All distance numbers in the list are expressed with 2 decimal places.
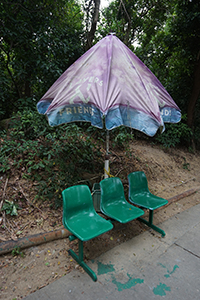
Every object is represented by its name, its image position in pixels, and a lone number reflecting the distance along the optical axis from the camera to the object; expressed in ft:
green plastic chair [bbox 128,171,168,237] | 11.03
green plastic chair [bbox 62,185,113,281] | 8.09
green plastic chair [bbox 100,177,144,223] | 9.70
